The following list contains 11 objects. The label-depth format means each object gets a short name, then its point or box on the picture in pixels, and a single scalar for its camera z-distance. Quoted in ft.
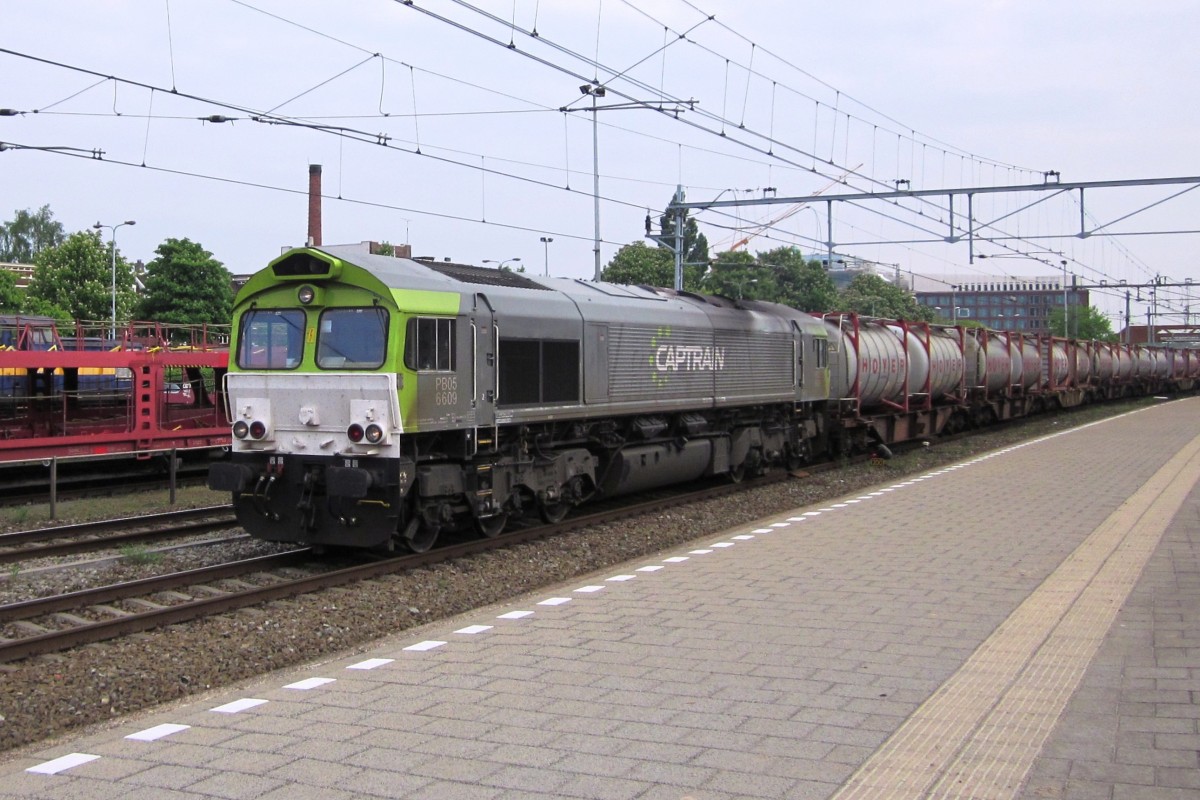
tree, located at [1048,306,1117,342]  335.26
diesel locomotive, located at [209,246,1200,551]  38.40
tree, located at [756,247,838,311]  227.81
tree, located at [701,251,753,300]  208.03
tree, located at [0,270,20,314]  186.80
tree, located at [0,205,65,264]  325.42
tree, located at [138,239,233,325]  178.09
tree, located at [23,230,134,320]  192.44
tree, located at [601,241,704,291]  232.32
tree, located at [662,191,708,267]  297.14
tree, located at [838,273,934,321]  294.87
